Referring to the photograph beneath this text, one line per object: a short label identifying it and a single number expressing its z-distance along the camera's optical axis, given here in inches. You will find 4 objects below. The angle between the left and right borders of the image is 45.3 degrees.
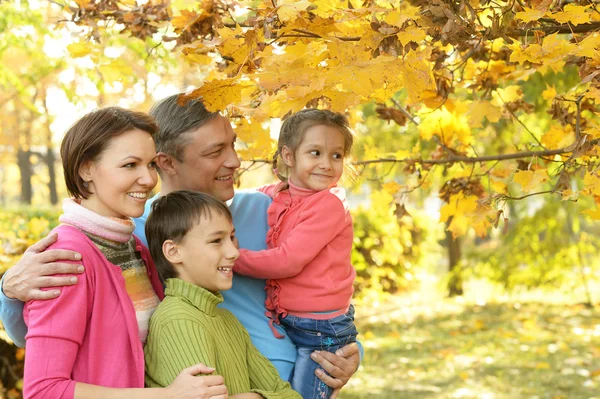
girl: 102.5
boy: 82.7
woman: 72.4
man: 103.2
